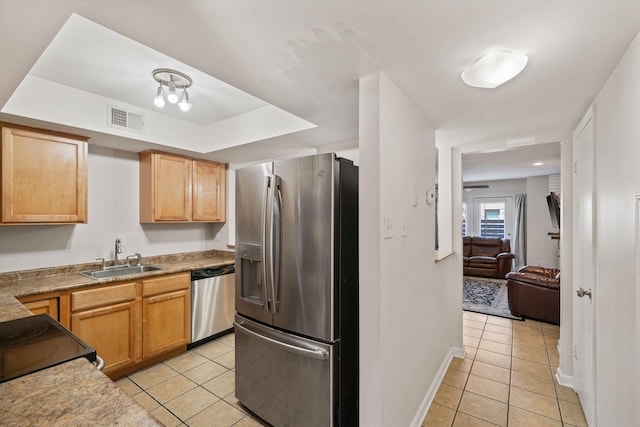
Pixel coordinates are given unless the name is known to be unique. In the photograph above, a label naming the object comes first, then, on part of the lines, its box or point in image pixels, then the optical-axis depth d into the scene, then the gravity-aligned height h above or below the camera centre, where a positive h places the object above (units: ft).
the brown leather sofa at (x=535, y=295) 12.53 -3.62
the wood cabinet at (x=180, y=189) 10.57 +0.92
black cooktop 3.35 -1.72
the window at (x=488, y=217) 24.31 -0.36
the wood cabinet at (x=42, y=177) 7.41 +0.96
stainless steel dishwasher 10.44 -3.33
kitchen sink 9.54 -1.97
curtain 22.61 -1.63
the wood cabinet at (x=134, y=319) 7.97 -3.15
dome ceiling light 4.41 +2.24
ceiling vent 8.57 +2.81
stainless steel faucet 10.20 -1.39
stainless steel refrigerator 5.69 -1.61
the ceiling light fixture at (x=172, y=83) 6.98 +3.29
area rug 14.57 -4.81
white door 6.12 -1.35
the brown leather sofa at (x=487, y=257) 21.34 -3.31
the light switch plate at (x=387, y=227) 5.19 -0.25
